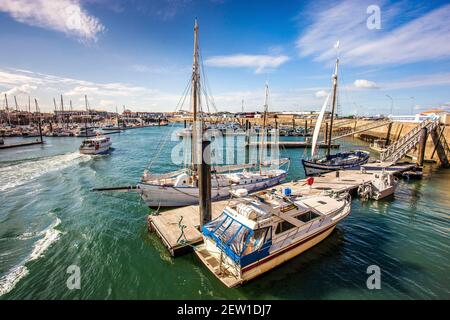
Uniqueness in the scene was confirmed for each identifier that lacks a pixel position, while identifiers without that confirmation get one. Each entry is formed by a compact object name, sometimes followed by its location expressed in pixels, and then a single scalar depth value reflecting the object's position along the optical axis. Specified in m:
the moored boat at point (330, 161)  30.73
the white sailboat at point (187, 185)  19.73
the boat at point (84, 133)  86.88
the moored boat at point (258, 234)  10.52
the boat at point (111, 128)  120.93
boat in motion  49.00
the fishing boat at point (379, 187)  22.05
